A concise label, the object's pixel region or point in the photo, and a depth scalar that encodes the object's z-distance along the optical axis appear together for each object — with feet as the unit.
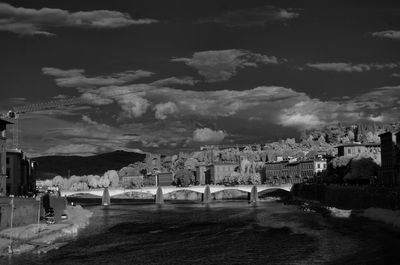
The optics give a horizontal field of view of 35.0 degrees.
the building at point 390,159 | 436.93
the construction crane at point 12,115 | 529.77
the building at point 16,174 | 394.11
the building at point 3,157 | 333.01
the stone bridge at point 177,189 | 625.82
